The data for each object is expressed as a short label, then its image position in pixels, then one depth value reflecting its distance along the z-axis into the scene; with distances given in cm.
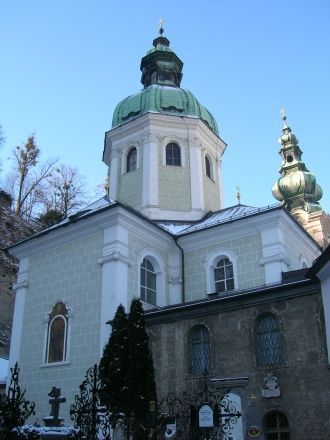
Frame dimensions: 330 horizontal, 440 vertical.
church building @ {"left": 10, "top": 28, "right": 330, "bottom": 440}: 1238
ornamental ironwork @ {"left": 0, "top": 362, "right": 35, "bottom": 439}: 899
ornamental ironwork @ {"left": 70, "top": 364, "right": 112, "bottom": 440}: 978
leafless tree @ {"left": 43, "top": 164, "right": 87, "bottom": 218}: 3719
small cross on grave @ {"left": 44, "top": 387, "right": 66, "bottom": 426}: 1061
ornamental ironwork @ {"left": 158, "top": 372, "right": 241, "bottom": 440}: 1074
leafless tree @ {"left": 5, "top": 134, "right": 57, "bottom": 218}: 3916
